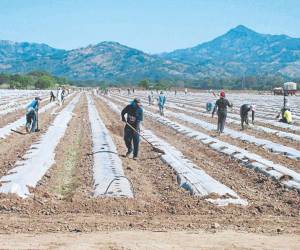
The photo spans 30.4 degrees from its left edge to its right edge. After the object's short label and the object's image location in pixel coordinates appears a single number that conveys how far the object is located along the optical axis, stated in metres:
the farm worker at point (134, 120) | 14.86
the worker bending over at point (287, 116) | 27.42
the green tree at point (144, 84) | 152.88
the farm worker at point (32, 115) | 21.91
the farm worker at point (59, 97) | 45.85
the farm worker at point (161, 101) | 34.72
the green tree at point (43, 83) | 147.12
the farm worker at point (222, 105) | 21.41
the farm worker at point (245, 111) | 24.14
